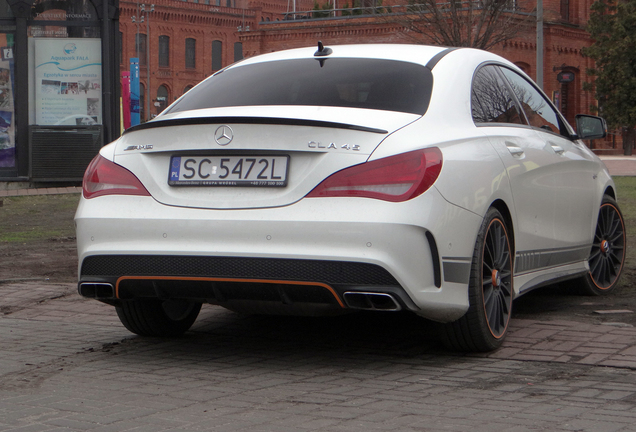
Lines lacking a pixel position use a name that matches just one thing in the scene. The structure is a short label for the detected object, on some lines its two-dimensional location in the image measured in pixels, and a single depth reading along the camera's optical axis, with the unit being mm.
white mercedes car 4188
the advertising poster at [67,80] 19719
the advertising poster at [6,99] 19656
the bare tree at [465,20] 29016
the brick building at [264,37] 45469
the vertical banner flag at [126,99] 37359
